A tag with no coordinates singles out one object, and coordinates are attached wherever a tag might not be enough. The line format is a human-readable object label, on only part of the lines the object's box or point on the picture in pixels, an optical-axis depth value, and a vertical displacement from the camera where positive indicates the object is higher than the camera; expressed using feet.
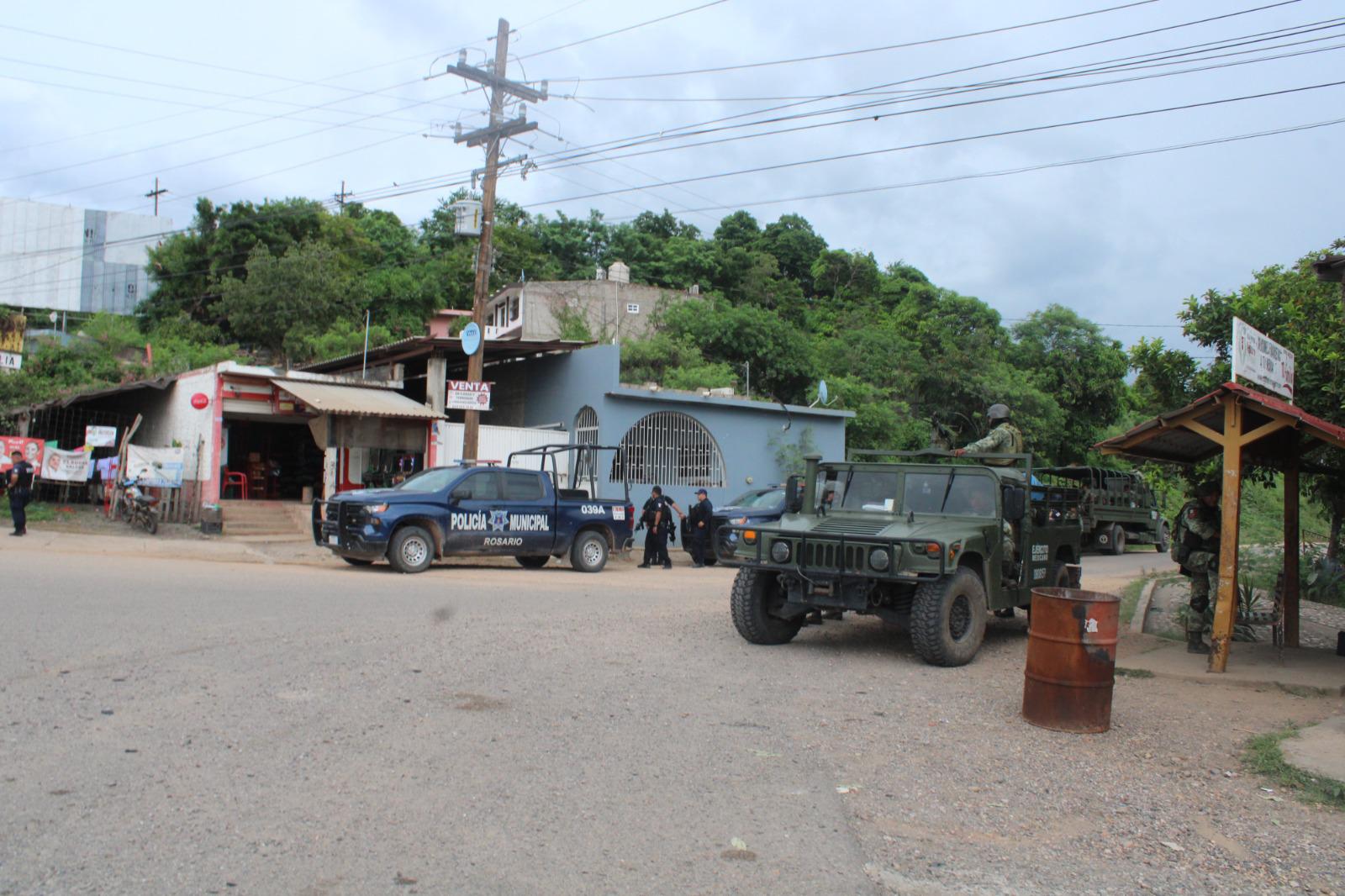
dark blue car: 61.00 -1.13
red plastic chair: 80.48 -1.23
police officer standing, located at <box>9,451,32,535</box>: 57.47 -2.20
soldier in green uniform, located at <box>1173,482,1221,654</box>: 30.32 -1.10
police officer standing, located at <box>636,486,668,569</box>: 63.21 -2.54
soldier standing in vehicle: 35.86 +2.38
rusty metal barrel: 21.35 -3.38
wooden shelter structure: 25.72 +2.20
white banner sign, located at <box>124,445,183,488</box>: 65.67 -0.51
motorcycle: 62.64 -3.03
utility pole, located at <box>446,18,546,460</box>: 62.95 +22.38
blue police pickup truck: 48.37 -2.25
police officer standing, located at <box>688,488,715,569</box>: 64.13 -2.43
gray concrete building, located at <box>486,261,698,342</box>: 131.44 +24.11
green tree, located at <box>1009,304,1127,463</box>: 134.92 +19.09
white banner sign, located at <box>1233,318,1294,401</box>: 24.44 +4.04
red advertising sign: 66.90 +0.51
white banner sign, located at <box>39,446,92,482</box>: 68.23 -0.63
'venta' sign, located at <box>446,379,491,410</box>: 60.75 +4.99
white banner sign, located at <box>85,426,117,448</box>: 68.08 +1.45
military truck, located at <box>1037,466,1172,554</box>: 80.89 +0.17
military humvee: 27.53 -1.51
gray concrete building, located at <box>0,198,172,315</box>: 181.47 +36.97
